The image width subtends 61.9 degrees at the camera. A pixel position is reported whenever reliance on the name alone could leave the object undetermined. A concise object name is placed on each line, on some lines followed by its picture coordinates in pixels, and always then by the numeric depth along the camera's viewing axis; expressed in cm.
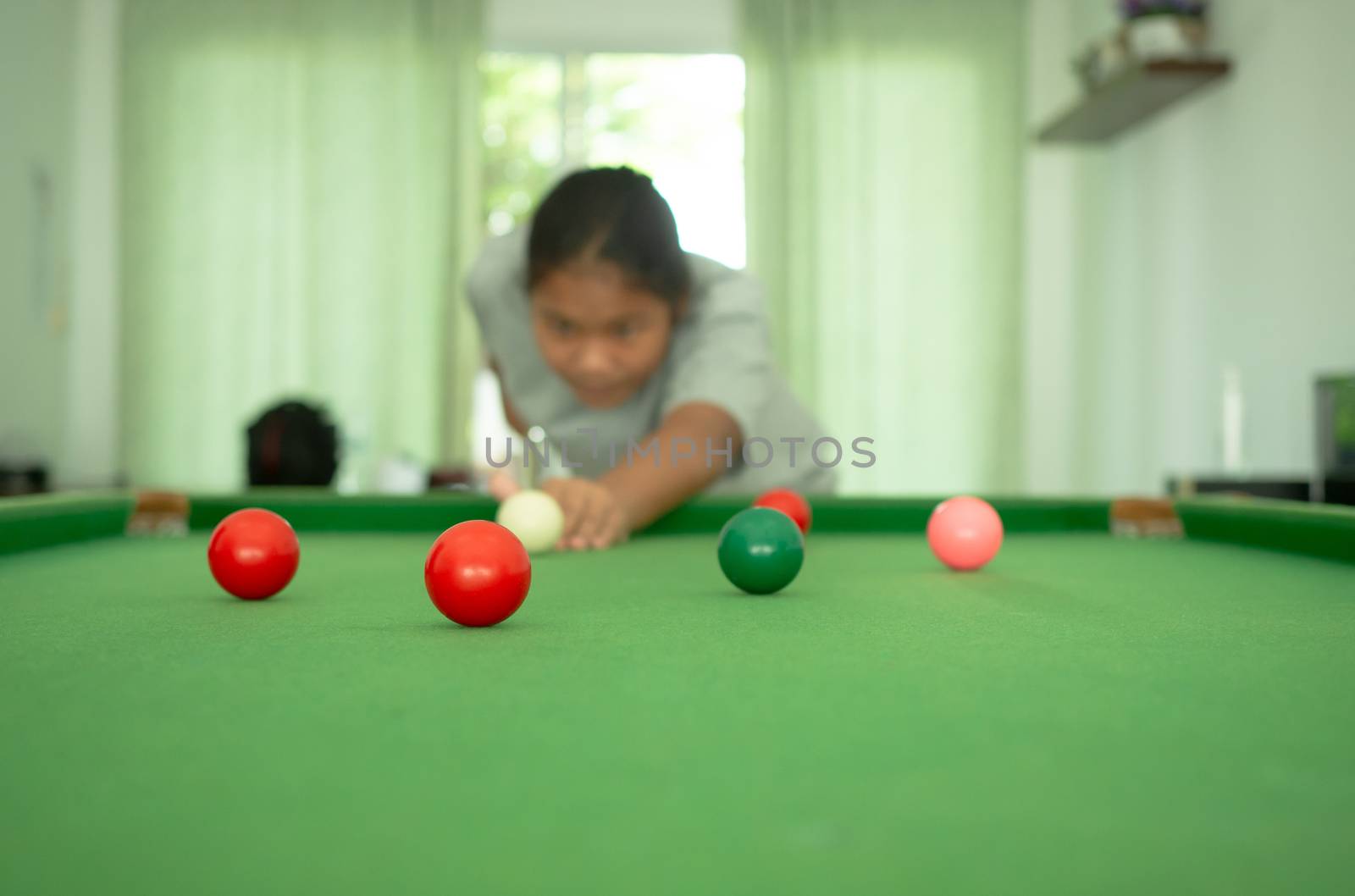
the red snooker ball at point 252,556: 138
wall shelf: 455
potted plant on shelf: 454
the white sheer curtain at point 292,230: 598
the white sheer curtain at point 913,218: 611
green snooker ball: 141
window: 625
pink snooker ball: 171
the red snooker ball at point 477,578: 115
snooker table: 49
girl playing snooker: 230
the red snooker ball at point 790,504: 214
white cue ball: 200
